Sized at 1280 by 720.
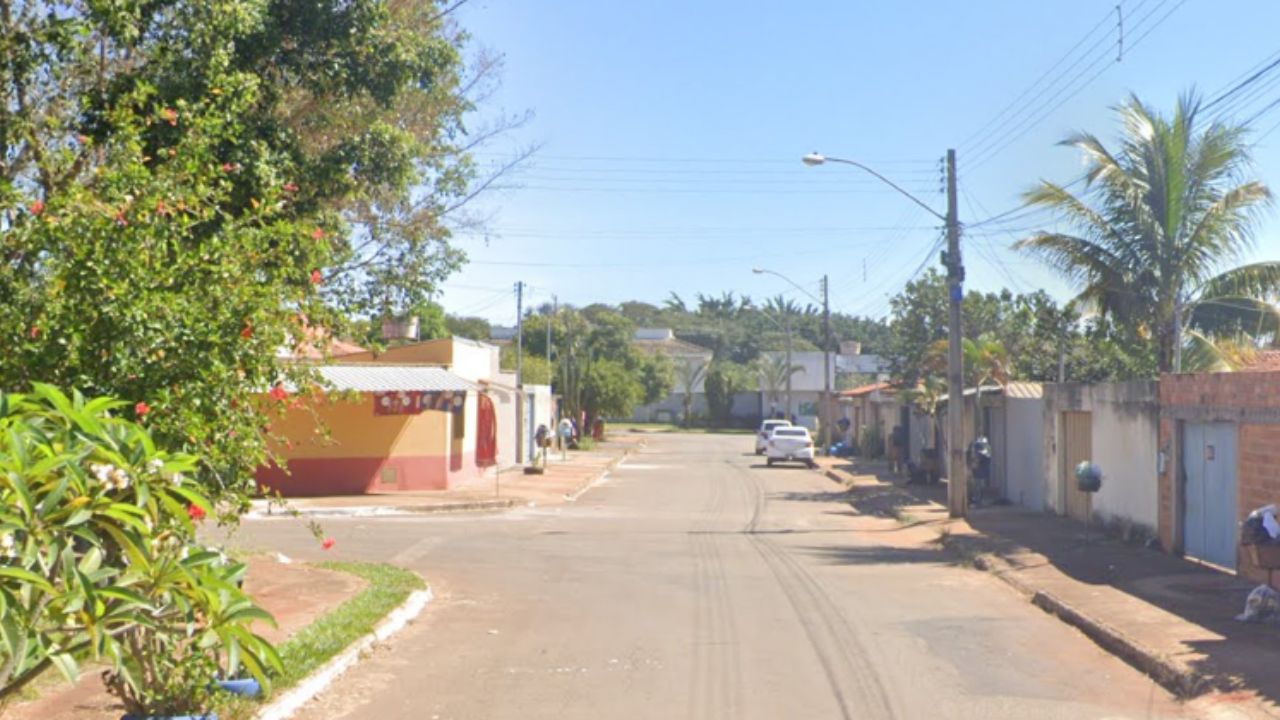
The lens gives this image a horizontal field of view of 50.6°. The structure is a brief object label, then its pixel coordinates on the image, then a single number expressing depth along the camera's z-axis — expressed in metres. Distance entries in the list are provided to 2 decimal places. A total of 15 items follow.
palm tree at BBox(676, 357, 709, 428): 98.71
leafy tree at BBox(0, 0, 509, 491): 8.09
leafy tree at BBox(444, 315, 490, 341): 99.03
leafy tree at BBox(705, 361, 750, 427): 92.16
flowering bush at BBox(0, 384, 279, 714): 5.19
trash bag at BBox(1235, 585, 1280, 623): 12.48
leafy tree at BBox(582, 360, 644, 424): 67.06
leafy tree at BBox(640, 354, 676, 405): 88.31
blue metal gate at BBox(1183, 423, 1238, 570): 15.88
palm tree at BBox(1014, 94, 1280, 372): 21.48
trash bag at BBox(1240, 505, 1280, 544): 12.68
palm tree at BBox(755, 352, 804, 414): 92.81
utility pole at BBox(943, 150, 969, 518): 24.86
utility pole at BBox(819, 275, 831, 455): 52.95
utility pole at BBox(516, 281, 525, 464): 47.53
